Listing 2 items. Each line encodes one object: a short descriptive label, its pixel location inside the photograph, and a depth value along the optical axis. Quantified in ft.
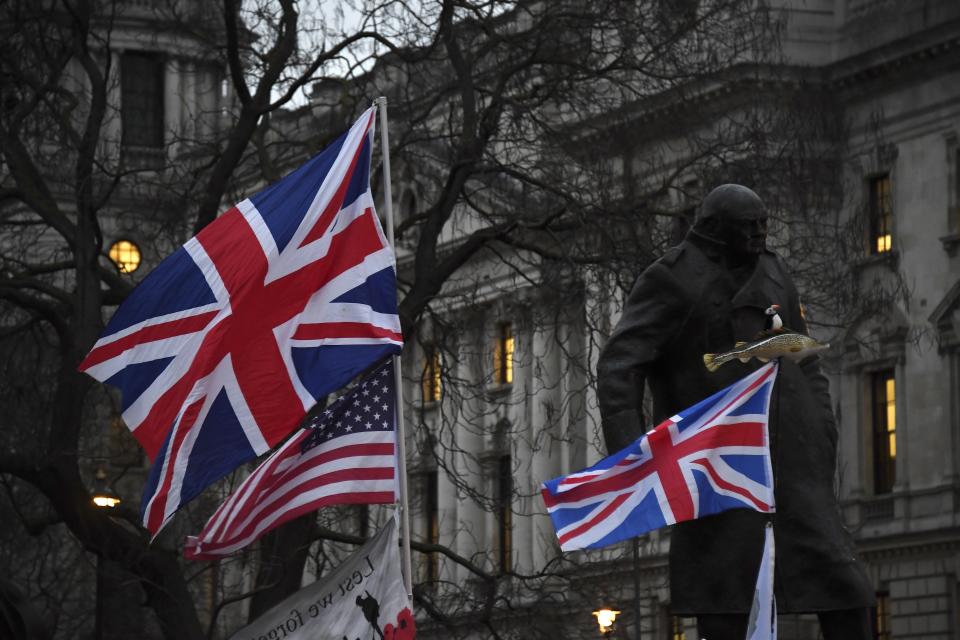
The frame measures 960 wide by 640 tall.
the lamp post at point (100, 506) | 94.53
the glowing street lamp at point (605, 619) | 107.65
